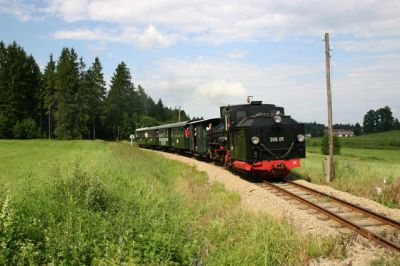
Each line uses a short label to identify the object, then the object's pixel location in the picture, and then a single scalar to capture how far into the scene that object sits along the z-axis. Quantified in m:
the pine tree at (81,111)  73.81
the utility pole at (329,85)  18.80
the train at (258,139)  15.84
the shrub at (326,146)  59.15
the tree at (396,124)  131.12
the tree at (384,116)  137.88
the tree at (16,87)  72.12
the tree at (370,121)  137.88
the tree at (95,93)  79.00
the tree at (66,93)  72.12
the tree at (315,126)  116.03
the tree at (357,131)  133.38
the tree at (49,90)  78.25
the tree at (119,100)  88.81
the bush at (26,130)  70.44
